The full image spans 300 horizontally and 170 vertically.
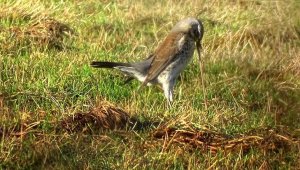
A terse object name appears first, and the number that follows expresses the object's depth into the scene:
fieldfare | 15.05
